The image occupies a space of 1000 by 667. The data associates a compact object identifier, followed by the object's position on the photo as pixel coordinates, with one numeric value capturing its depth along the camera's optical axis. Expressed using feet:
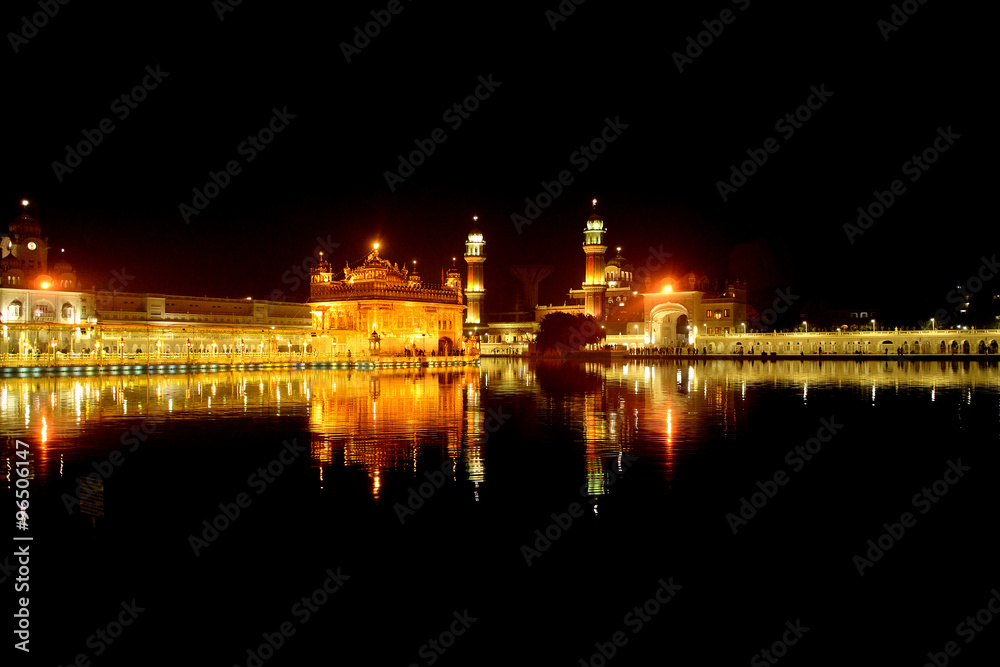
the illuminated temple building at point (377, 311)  177.88
